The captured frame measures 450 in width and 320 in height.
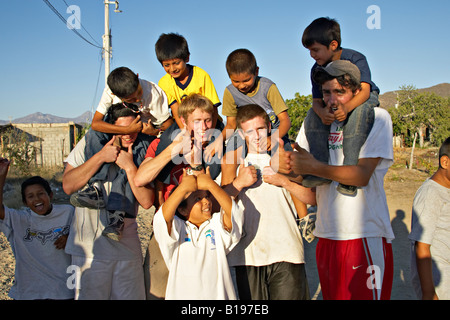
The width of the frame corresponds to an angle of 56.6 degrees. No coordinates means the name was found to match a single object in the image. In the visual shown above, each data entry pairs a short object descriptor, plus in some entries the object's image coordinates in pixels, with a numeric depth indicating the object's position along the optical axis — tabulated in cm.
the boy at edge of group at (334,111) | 287
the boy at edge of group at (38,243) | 383
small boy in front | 304
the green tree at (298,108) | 2376
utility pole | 1551
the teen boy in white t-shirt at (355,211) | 283
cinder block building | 2502
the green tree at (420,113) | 2725
